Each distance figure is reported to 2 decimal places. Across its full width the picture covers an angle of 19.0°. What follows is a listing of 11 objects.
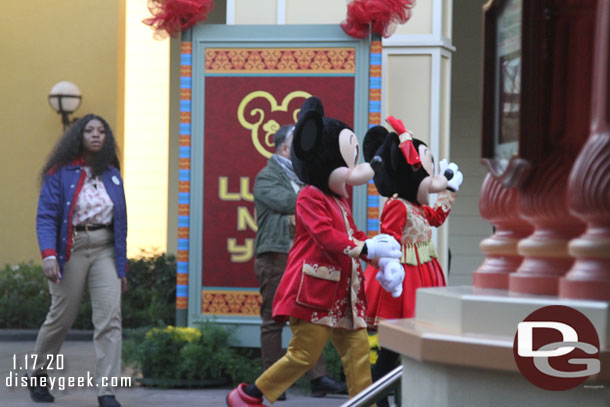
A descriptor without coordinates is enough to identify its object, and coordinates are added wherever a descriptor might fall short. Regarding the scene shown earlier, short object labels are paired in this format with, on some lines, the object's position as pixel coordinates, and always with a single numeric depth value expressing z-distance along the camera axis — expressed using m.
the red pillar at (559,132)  3.82
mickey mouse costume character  8.67
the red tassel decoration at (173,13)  12.67
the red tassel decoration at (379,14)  12.26
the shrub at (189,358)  12.46
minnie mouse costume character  9.97
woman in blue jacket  10.78
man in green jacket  11.84
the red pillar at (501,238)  4.17
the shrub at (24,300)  17.98
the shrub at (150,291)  16.55
